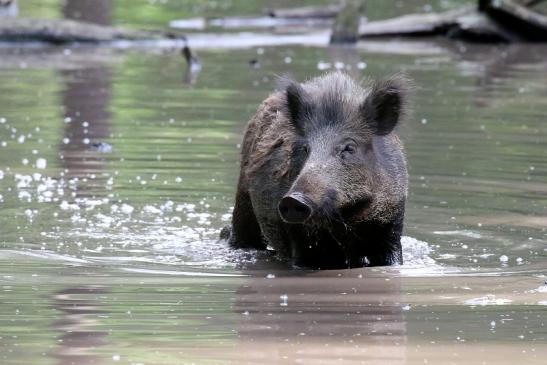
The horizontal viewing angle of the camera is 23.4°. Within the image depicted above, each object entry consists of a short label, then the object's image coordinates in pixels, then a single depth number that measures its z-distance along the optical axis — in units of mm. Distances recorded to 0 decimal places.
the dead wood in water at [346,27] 23562
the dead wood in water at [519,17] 23344
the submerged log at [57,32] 22391
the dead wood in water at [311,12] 27656
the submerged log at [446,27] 24438
